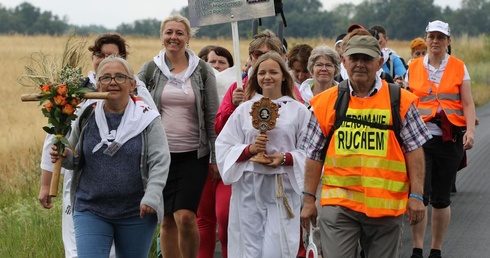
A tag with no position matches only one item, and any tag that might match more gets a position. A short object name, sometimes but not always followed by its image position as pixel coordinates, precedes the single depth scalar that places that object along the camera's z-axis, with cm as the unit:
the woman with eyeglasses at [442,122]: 1467
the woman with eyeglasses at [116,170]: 1055
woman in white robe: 1238
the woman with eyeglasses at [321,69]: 1422
